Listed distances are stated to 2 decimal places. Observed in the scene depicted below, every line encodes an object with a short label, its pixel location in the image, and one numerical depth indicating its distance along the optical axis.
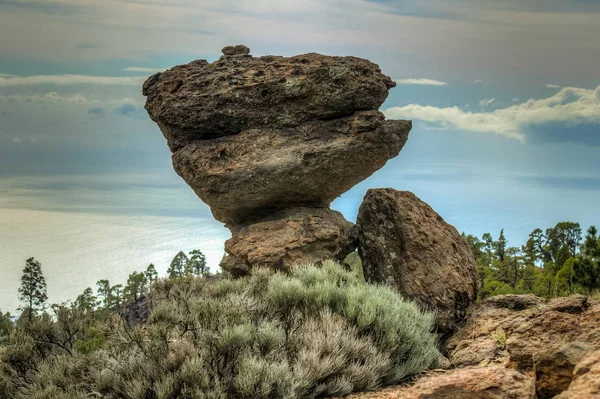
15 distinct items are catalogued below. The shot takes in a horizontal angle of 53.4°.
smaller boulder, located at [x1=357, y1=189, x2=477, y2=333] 13.05
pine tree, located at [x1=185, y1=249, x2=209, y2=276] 56.81
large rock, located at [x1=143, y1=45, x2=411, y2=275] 13.72
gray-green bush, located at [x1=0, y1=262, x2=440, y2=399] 8.31
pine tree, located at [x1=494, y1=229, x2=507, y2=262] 53.11
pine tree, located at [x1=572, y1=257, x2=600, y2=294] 21.89
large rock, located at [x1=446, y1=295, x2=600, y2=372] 9.82
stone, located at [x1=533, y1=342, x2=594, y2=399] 6.30
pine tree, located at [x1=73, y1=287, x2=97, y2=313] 51.97
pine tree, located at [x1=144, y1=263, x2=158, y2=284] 51.62
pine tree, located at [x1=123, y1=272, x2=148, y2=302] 51.78
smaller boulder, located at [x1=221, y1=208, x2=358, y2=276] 13.38
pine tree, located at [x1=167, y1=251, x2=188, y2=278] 54.83
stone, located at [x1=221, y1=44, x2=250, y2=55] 15.30
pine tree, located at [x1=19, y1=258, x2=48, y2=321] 38.72
